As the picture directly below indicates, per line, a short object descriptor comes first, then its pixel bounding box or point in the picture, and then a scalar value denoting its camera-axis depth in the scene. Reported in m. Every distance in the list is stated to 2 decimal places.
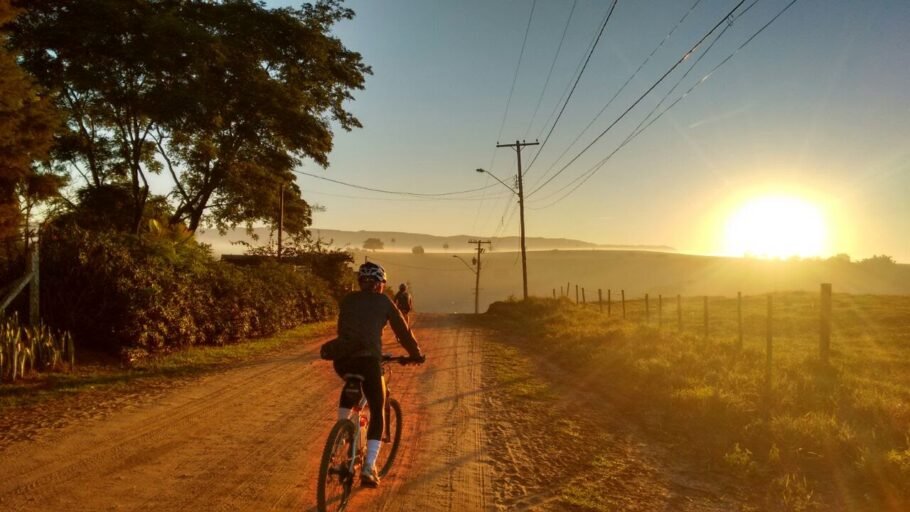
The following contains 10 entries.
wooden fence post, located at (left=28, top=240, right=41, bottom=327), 11.55
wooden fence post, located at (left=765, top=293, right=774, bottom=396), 9.64
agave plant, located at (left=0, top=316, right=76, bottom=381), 9.78
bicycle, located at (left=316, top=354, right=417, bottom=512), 4.27
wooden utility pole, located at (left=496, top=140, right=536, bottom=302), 40.19
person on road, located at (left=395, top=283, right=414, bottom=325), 21.22
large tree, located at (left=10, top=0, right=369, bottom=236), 20.81
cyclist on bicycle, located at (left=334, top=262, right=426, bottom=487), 4.79
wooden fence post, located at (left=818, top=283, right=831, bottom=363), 10.54
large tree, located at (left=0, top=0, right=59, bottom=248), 11.68
